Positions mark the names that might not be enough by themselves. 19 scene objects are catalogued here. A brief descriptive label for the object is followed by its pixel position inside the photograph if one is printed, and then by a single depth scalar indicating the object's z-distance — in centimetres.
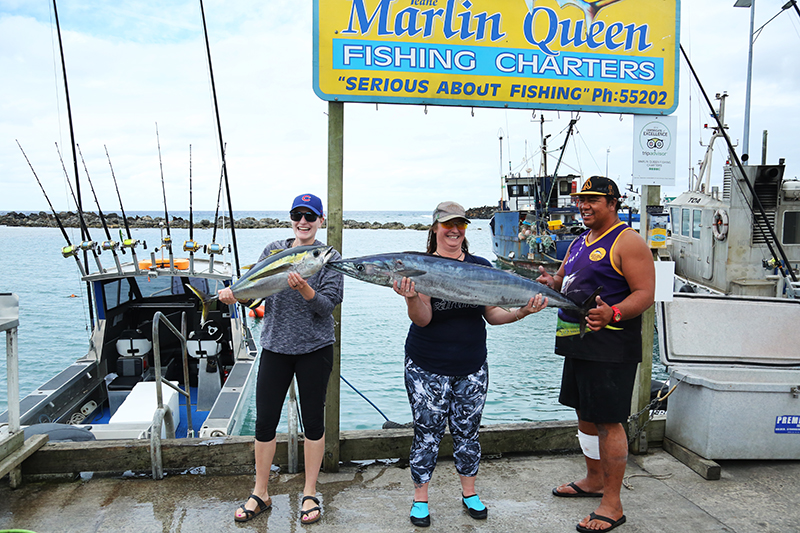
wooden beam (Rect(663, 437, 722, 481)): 354
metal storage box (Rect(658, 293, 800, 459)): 363
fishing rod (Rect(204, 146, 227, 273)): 638
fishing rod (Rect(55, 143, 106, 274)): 570
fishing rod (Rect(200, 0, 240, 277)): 691
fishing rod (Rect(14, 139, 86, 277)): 542
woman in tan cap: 290
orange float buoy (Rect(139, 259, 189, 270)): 673
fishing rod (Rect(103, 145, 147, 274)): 592
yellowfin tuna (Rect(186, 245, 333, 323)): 262
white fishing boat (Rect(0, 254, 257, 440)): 545
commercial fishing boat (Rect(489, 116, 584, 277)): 2461
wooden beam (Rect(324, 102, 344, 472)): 347
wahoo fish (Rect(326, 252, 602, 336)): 259
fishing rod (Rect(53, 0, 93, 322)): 650
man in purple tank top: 285
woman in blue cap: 298
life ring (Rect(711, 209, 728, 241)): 1313
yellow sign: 341
